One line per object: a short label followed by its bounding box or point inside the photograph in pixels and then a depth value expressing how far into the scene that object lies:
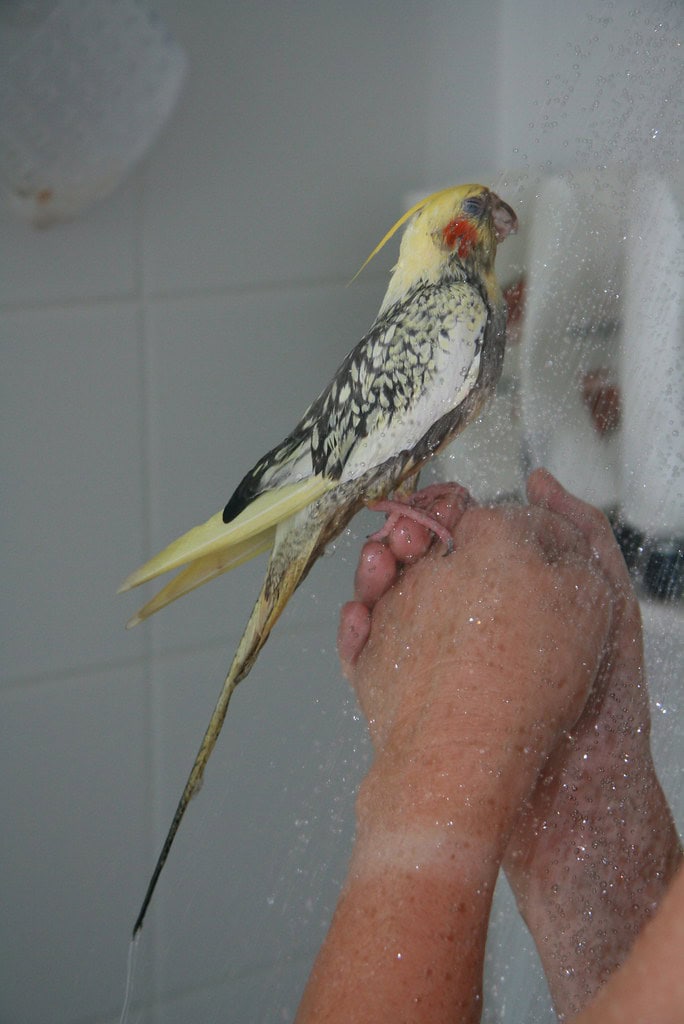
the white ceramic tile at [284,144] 0.88
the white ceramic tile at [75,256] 0.86
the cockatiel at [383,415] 0.79
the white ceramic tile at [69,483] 0.88
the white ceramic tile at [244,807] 0.91
